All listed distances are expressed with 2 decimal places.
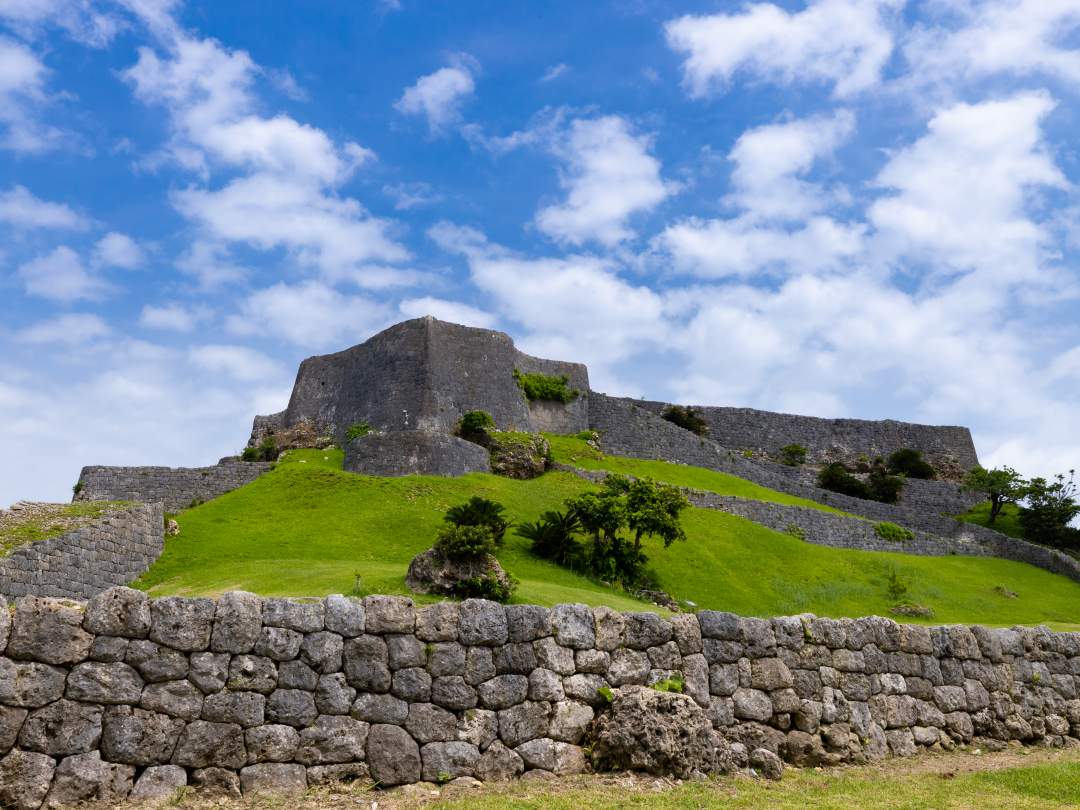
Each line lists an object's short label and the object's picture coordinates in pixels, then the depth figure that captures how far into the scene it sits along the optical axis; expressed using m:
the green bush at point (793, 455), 65.25
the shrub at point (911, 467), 65.56
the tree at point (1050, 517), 52.22
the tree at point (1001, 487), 56.66
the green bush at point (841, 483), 59.47
